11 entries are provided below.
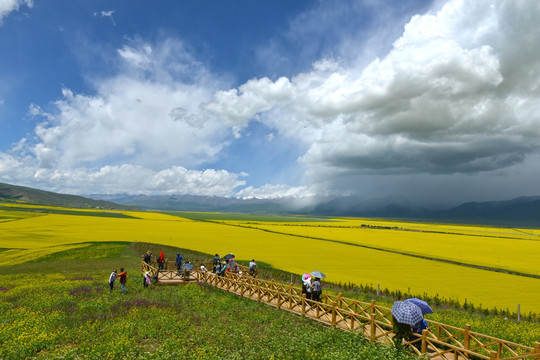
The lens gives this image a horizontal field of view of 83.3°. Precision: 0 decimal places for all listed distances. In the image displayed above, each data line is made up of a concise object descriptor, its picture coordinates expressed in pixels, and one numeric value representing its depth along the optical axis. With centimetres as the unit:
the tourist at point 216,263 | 2939
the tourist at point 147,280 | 2596
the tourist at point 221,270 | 2780
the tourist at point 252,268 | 2908
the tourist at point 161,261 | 3042
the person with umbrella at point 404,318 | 1225
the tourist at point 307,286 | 1952
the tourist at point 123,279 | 2364
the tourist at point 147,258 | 3027
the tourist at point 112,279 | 2397
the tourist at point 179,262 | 3195
